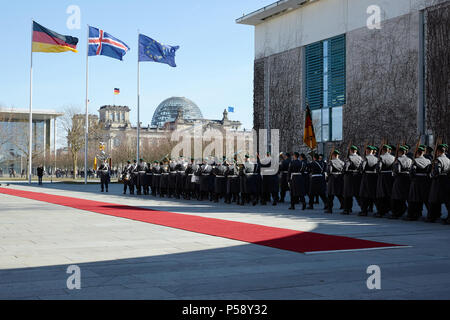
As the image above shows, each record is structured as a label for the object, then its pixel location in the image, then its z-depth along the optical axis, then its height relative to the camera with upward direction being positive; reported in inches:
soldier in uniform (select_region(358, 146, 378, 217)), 587.5 -15.4
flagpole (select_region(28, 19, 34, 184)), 1758.1 +273.1
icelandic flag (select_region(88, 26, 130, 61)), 1471.5 +325.4
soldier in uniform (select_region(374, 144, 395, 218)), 570.9 -15.5
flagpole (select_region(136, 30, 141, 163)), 1585.4 +217.7
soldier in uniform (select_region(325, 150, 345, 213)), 631.8 -16.8
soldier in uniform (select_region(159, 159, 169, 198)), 998.1 -28.1
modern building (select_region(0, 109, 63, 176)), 3243.1 +207.9
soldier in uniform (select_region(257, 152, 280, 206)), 796.6 -20.2
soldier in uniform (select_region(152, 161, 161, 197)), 1026.7 -21.5
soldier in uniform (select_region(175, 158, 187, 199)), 950.8 -21.5
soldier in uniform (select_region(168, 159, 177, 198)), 971.3 -18.4
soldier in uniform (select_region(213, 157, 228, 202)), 836.0 -21.7
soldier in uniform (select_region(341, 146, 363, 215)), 607.8 -11.6
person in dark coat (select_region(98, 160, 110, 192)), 1208.0 -19.2
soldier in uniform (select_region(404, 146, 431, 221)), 527.8 -12.7
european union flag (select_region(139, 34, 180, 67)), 1478.8 +312.0
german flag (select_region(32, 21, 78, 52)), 1446.9 +330.6
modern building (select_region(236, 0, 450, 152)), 1151.6 +239.5
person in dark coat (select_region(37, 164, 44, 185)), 1828.2 -31.7
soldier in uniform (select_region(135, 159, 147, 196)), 1071.2 -16.9
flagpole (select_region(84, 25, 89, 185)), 1691.9 +253.5
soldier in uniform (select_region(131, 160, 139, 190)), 1096.9 -23.0
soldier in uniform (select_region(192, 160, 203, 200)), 895.1 -20.0
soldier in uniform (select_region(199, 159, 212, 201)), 876.0 -19.5
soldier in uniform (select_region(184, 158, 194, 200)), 919.0 -22.4
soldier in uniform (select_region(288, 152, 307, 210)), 701.9 -19.0
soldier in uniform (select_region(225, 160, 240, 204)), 809.5 -19.5
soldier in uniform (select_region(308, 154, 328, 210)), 690.2 -18.6
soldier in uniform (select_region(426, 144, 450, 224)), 508.1 -14.9
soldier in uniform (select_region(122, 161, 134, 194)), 1113.4 -23.7
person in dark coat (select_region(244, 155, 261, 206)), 788.0 -18.7
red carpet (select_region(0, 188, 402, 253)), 357.4 -53.6
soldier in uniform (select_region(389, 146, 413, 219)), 547.8 -12.3
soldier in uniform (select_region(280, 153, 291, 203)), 800.9 -11.5
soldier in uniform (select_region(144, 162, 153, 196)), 1064.8 -23.3
